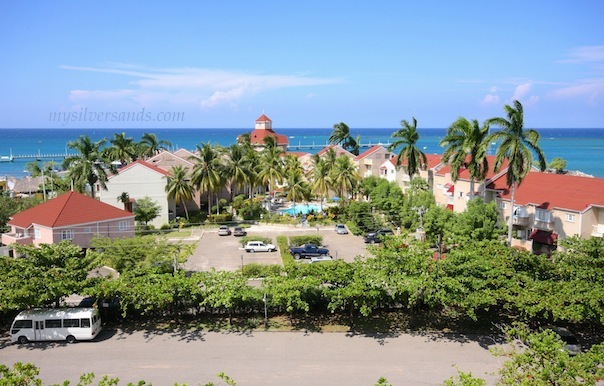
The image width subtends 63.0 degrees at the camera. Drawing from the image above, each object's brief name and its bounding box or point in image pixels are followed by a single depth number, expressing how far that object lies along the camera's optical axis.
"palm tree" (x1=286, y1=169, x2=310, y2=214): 59.47
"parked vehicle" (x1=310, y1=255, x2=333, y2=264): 40.10
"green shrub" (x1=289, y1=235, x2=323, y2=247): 45.44
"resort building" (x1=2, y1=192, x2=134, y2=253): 40.06
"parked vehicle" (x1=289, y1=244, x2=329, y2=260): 42.22
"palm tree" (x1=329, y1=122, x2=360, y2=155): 95.00
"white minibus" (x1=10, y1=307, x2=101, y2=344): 23.47
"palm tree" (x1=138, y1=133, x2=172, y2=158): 76.14
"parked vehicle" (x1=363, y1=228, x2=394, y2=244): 47.66
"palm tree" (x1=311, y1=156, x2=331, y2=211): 58.22
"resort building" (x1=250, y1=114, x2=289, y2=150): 95.44
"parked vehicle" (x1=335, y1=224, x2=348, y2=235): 51.62
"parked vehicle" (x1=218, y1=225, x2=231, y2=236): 51.06
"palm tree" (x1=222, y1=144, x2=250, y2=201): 56.09
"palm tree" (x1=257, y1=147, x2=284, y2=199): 59.31
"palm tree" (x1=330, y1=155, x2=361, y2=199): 57.78
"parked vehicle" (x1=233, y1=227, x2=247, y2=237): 50.88
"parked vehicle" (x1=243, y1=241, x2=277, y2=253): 44.19
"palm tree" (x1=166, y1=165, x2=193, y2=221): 52.72
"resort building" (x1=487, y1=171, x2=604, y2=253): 37.06
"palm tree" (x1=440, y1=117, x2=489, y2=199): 42.16
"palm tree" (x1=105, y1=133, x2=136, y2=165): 68.50
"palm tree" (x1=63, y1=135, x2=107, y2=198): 49.00
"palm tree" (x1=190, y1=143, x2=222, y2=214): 53.84
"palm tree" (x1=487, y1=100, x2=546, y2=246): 37.16
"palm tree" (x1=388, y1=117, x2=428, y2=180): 51.69
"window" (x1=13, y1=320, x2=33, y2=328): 23.45
